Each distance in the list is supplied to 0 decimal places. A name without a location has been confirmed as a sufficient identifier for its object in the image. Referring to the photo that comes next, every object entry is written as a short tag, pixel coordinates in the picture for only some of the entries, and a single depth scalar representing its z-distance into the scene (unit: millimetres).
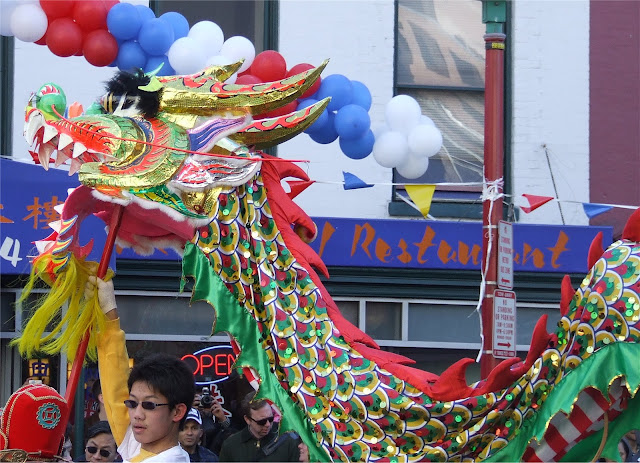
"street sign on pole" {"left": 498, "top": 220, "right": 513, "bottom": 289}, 12496
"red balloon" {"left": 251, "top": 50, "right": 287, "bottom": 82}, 11068
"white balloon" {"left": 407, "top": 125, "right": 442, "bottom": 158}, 12043
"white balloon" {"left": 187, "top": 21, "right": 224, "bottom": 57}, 11325
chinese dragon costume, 6818
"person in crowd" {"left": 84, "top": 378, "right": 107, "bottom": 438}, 16243
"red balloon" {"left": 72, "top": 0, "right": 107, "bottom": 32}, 10403
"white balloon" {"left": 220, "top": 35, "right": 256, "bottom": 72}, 11839
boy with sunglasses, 6520
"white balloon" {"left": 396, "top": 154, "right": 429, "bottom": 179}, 12126
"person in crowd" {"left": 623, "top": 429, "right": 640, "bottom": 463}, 12357
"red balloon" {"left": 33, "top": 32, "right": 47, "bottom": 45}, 10739
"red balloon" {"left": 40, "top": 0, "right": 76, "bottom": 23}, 10230
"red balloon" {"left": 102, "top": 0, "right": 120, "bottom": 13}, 10796
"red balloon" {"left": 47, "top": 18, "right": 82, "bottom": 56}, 10434
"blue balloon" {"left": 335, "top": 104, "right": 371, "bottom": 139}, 11204
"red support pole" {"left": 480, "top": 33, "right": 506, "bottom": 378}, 12330
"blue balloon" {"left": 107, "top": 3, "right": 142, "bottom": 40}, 10607
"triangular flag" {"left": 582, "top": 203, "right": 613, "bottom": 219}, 13863
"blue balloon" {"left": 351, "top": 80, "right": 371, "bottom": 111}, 11673
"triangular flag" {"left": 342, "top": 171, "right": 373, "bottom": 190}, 13637
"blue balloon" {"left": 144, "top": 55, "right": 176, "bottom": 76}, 10940
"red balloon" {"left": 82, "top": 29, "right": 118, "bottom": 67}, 10736
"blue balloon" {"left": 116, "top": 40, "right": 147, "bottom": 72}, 10811
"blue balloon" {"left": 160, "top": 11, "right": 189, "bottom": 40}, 11673
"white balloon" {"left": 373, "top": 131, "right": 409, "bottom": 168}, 11943
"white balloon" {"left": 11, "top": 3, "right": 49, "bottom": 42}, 10471
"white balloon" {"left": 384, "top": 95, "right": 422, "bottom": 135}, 12202
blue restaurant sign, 16667
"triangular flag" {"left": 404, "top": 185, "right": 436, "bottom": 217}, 13917
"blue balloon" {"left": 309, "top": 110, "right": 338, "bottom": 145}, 11257
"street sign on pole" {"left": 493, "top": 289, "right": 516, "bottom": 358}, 12164
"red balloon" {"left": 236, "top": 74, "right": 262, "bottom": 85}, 10706
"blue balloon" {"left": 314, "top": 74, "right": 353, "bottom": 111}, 11454
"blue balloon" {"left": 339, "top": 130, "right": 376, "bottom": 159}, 11446
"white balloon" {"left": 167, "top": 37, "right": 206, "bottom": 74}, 10842
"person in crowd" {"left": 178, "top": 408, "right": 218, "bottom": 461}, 12035
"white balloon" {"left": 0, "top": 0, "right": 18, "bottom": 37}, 10721
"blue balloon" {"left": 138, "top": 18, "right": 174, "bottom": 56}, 10842
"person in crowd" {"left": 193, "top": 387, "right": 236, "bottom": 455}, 14997
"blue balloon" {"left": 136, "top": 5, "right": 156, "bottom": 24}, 10781
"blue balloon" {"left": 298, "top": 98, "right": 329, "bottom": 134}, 11136
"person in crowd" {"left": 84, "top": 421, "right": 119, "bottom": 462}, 10834
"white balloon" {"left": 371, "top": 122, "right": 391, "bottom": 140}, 12164
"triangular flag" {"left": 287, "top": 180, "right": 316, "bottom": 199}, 8167
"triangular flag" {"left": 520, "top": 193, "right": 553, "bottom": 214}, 13501
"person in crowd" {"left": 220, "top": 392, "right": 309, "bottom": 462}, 12194
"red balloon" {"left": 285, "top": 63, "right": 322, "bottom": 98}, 11151
